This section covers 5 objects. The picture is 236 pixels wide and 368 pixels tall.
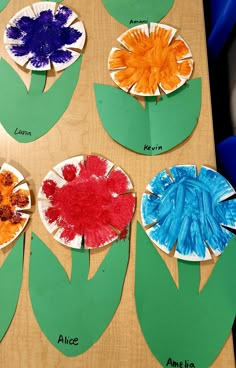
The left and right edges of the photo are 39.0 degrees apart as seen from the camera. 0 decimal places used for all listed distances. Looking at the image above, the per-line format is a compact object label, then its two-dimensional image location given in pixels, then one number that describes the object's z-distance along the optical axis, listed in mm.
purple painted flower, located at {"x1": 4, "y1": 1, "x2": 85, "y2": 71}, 827
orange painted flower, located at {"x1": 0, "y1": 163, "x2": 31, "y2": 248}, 732
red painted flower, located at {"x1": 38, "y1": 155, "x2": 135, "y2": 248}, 719
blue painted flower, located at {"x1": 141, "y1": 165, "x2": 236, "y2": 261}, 701
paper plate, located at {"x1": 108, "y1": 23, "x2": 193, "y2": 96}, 795
